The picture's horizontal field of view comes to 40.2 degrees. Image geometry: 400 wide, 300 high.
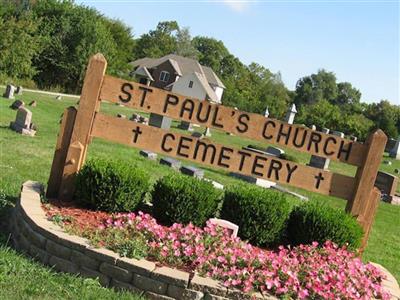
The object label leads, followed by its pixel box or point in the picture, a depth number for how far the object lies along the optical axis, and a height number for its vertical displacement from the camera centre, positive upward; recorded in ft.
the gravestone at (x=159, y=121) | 62.95 -2.00
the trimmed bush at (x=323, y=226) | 21.16 -3.00
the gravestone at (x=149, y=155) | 49.34 -4.77
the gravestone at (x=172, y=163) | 46.46 -4.69
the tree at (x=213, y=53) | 346.95 +41.17
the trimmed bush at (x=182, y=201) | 21.11 -3.43
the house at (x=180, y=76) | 222.69 +13.33
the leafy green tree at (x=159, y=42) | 307.99 +34.61
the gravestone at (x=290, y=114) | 135.03 +5.64
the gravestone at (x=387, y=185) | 64.34 -2.64
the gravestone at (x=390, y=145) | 134.82 +4.51
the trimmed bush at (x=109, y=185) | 20.99 -3.57
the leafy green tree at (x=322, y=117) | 176.86 +9.57
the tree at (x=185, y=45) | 326.03 +37.67
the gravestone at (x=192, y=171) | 42.73 -4.53
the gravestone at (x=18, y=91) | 102.17 -4.40
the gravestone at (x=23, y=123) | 51.65 -5.12
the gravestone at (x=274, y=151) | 73.12 -2.33
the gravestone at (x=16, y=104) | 74.27 -5.09
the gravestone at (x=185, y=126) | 99.16 -2.85
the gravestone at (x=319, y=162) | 71.05 -2.19
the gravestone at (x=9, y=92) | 90.29 -4.54
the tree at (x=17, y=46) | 135.03 +4.97
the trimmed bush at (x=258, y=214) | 21.20 -3.24
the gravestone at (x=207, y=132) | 100.31 -2.94
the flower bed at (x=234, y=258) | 16.06 -4.13
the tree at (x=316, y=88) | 328.27 +34.82
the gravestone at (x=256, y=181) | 50.98 -4.77
